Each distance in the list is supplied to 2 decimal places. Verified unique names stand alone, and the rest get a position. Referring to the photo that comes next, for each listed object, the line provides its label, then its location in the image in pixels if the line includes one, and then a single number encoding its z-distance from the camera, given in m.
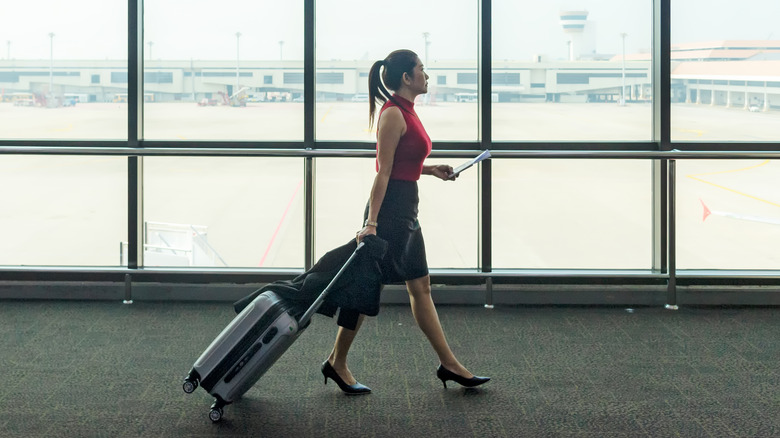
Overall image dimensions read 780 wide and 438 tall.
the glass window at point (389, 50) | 5.11
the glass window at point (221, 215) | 5.67
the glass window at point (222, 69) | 5.16
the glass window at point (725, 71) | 5.09
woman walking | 3.12
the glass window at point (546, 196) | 5.13
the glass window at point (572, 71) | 5.13
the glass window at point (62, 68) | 5.18
